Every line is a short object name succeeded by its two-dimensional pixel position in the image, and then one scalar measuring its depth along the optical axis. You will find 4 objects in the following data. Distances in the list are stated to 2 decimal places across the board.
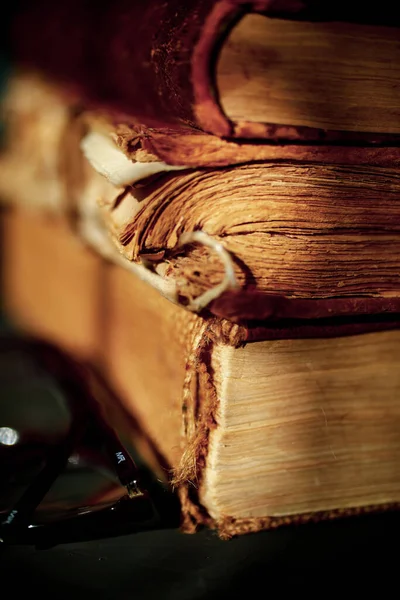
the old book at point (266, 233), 0.29
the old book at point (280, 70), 0.28
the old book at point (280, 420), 0.30
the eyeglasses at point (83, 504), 0.30
